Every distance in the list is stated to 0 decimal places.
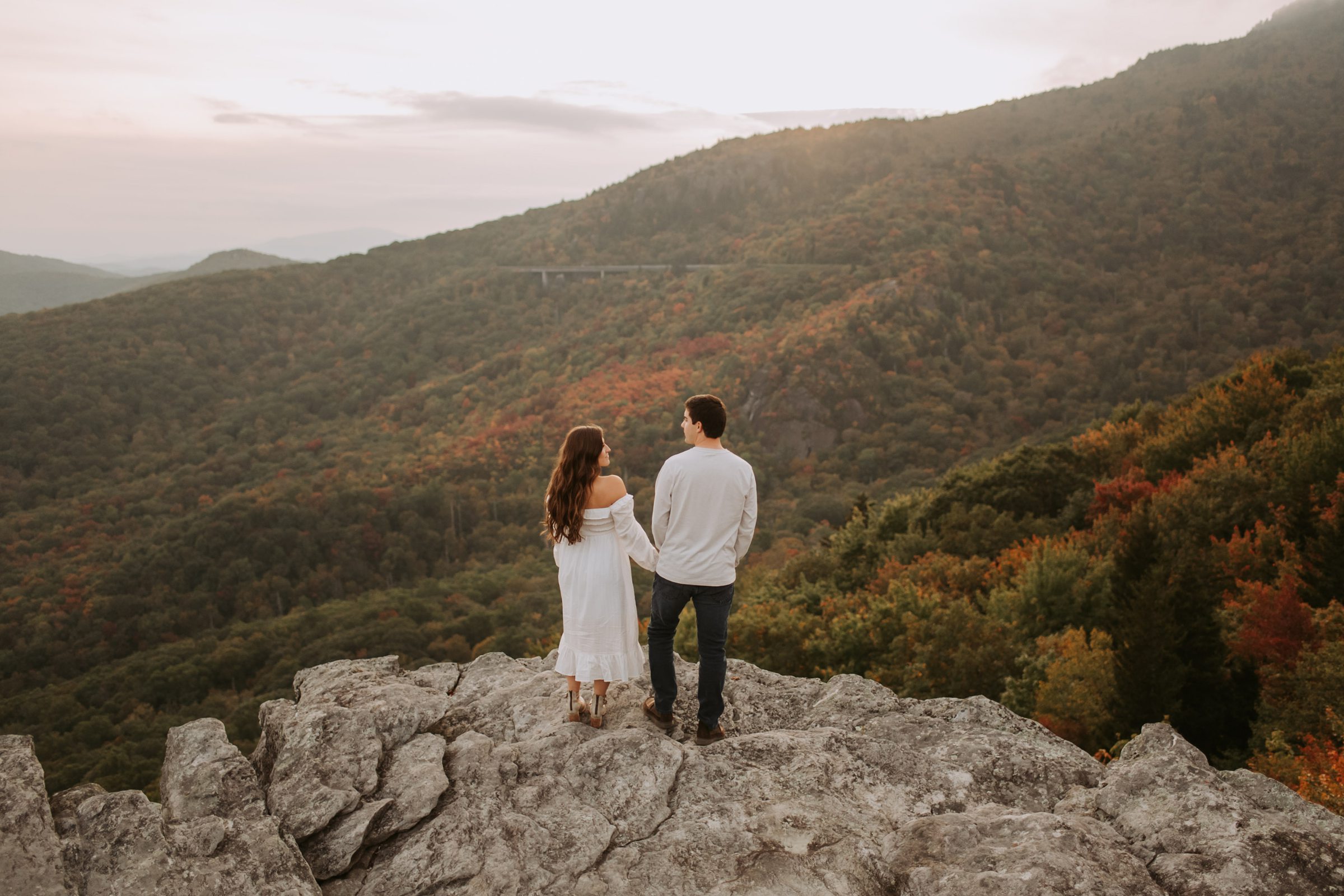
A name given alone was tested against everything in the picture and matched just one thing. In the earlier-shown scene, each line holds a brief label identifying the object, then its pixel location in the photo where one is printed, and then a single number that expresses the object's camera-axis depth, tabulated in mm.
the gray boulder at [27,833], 4121
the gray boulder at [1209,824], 4199
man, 5527
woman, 5684
